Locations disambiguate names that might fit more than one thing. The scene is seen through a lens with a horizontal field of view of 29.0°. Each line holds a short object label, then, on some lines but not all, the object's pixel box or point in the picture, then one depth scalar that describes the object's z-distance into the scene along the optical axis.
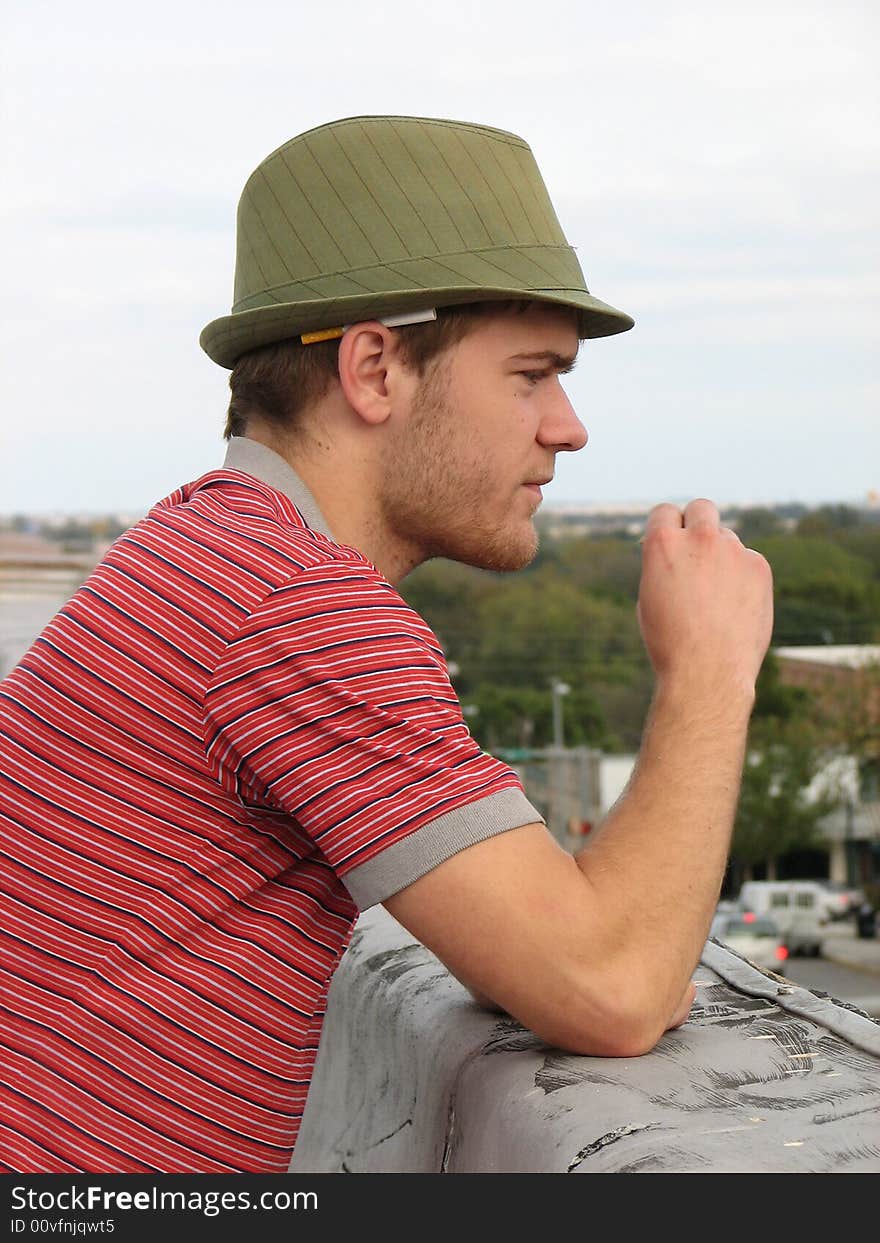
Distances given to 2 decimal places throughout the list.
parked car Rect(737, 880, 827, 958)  47.34
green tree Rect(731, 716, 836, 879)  56.78
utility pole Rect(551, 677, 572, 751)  59.25
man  1.72
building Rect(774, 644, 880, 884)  53.59
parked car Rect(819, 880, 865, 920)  53.06
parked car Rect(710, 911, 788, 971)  36.44
